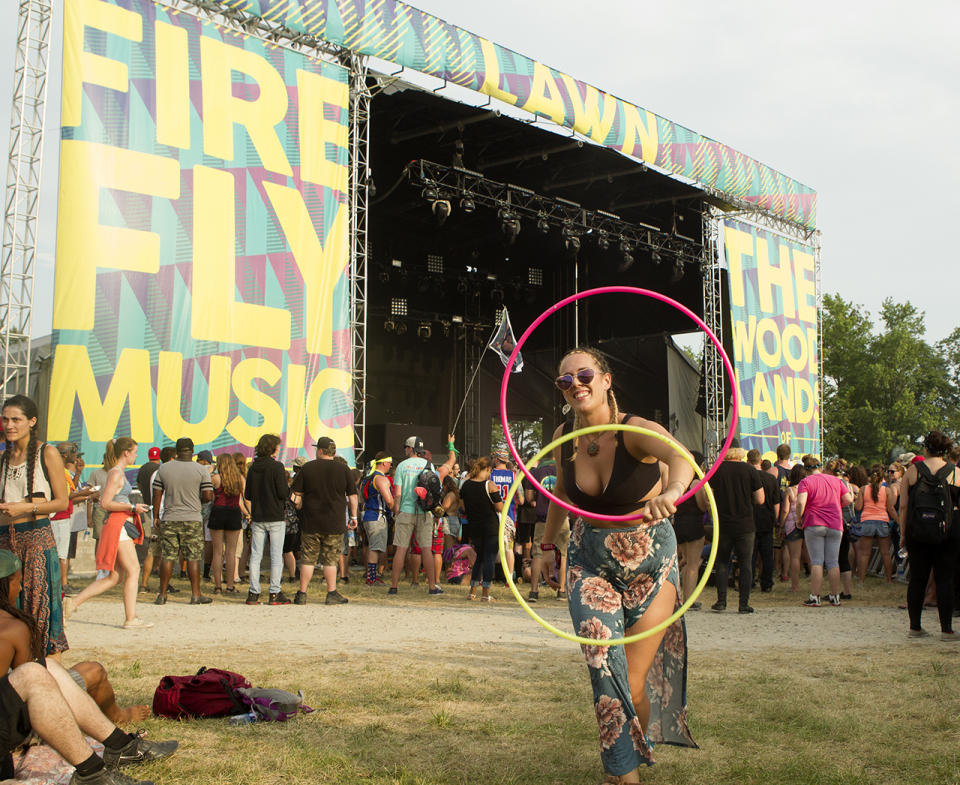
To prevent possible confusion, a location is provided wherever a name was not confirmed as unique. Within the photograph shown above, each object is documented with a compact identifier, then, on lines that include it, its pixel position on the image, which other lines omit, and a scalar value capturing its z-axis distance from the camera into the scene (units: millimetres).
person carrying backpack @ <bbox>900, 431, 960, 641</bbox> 7734
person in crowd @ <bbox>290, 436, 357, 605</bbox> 10008
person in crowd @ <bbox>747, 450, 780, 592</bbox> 11258
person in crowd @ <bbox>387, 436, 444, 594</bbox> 10969
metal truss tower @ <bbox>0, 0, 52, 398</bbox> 11508
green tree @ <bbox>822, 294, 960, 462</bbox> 47219
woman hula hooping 3551
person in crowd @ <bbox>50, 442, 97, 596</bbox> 10180
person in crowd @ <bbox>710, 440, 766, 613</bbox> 9875
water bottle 4941
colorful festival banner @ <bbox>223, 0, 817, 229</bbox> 14531
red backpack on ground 5027
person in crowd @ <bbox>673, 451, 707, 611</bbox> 9828
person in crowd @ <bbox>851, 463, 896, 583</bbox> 12289
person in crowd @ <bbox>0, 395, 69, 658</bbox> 4797
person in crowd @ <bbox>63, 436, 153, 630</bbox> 8016
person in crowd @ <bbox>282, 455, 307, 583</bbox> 12016
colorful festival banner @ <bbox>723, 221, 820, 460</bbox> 22953
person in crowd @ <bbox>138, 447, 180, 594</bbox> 10578
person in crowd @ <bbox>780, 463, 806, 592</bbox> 12031
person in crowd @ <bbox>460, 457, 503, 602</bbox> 10586
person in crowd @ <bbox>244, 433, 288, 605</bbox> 10000
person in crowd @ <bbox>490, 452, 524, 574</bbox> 10586
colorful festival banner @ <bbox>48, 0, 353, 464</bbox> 12102
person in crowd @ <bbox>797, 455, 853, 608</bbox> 10445
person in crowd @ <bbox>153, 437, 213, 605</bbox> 9805
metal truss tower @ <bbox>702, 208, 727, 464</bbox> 22797
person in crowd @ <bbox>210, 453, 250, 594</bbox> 10547
